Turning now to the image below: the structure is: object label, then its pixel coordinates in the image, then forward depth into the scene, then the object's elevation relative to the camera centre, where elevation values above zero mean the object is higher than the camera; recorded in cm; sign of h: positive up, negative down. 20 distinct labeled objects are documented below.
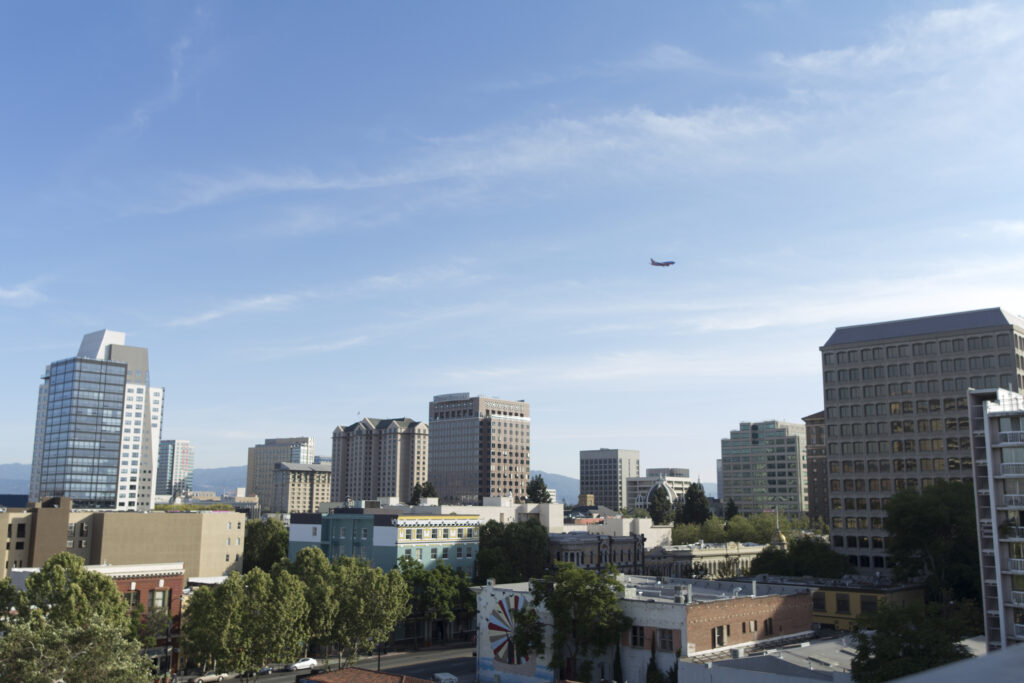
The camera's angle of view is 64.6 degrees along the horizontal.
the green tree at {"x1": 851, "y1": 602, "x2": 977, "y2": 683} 4619 -1014
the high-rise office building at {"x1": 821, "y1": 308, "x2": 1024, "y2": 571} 12988 +1129
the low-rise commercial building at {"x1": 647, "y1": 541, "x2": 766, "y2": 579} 13675 -1544
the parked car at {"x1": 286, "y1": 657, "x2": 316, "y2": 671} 8838 -2125
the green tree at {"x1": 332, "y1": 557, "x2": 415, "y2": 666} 8162 -1392
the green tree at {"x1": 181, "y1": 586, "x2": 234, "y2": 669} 6738 -1298
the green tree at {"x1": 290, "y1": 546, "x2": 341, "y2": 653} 7881 -1321
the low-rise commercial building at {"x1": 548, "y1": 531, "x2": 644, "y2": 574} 12338 -1261
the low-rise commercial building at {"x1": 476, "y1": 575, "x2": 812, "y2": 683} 6328 -1274
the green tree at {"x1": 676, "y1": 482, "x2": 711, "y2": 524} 18725 -887
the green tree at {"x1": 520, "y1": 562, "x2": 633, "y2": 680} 6500 -1160
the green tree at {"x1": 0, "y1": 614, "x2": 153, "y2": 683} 4794 -1117
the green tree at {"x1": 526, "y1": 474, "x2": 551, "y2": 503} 19182 -556
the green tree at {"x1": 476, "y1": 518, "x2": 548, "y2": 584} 11300 -1155
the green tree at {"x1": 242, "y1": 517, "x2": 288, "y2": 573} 13512 -1278
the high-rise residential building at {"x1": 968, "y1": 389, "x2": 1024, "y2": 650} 6294 -265
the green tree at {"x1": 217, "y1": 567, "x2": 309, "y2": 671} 6856 -1304
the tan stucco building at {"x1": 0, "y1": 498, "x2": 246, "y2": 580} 11125 -1013
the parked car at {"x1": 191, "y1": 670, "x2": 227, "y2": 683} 7906 -2056
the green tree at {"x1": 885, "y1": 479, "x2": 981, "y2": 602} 9406 -815
